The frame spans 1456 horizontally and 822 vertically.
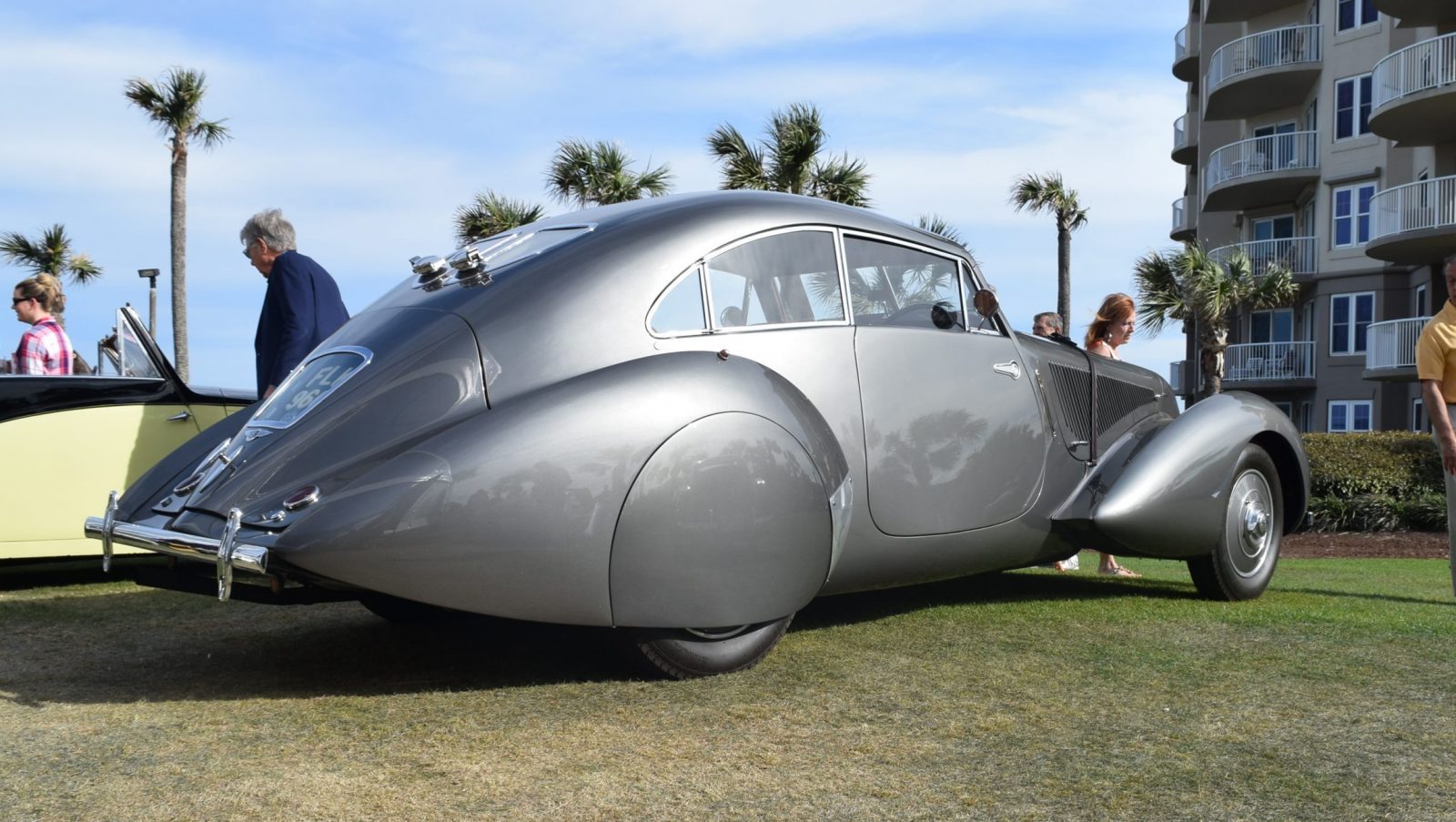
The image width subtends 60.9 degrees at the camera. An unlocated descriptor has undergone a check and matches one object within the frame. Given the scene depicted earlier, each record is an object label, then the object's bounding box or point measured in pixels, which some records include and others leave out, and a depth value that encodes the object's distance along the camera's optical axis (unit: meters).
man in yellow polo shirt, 6.44
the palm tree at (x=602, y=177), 25.98
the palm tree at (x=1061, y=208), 33.31
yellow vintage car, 6.40
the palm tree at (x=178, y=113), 29.62
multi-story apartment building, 27.23
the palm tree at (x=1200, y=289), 29.47
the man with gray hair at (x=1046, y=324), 8.01
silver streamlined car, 3.52
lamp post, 28.22
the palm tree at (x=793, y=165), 24.14
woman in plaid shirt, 6.97
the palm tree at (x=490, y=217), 25.97
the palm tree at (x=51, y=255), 36.00
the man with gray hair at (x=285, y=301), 5.98
